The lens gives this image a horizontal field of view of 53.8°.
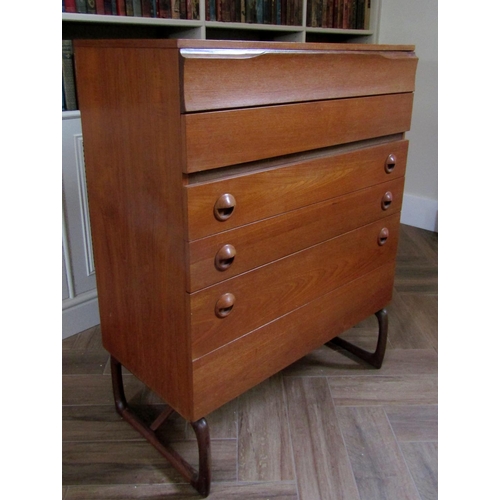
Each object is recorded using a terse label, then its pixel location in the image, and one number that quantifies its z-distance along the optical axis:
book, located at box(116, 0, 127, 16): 1.69
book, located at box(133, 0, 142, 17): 1.73
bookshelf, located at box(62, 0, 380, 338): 1.64
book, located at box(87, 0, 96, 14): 1.63
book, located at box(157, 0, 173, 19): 1.79
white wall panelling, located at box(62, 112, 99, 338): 1.65
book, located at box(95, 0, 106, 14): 1.65
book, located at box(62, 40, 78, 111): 1.60
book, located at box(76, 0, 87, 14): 1.60
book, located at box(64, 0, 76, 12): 1.56
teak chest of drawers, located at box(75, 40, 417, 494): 0.91
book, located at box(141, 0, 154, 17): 1.75
